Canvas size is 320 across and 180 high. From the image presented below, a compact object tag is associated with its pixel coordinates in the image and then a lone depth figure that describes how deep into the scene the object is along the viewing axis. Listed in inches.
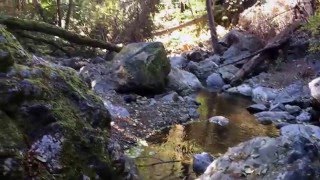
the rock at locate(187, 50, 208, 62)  518.0
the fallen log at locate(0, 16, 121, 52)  235.8
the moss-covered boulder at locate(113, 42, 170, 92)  336.6
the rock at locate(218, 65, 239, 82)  442.4
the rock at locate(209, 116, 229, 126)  277.0
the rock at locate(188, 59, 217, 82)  456.0
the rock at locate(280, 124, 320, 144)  229.8
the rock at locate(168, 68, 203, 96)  366.3
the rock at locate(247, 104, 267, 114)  319.9
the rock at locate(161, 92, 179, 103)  321.3
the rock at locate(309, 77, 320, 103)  263.1
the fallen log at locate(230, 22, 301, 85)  443.7
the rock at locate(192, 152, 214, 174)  183.5
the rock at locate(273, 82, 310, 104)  340.1
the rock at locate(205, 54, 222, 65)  497.7
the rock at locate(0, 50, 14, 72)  105.7
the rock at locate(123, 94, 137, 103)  303.7
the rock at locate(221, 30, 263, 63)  494.1
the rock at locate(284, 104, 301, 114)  313.6
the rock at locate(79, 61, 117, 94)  323.6
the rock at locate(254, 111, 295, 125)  289.5
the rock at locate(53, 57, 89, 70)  366.8
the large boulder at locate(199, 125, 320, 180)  127.4
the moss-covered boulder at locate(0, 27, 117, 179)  92.6
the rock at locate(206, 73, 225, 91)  424.8
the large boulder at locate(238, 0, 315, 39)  458.2
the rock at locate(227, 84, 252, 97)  389.6
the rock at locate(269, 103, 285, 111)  320.8
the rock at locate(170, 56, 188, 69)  479.3
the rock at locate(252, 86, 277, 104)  367.0
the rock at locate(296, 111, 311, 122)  291.4
